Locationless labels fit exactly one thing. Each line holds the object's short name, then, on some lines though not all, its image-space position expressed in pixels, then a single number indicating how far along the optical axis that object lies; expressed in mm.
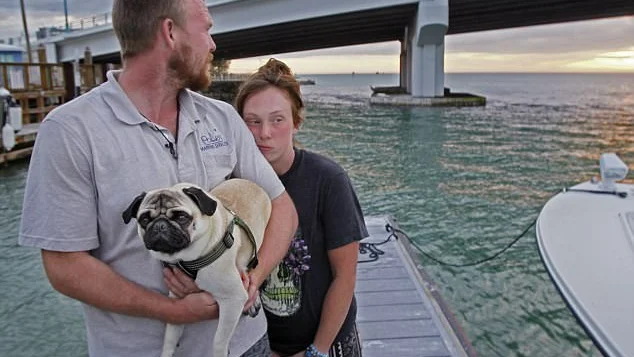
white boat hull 4133
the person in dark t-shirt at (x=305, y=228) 2316
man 1580
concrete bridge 32750
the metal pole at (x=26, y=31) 35331
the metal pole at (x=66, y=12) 43250
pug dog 1540
